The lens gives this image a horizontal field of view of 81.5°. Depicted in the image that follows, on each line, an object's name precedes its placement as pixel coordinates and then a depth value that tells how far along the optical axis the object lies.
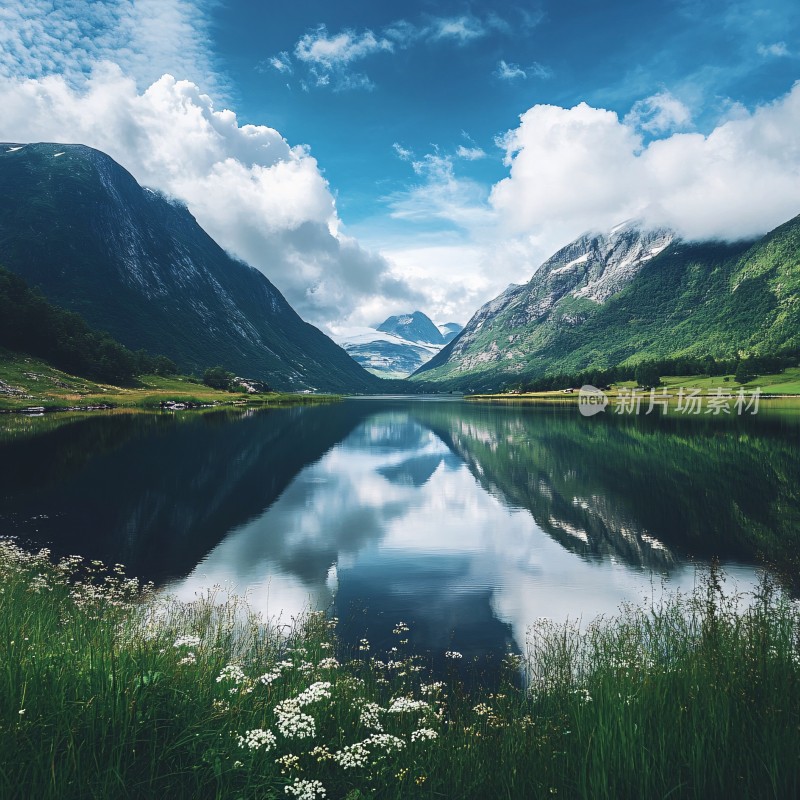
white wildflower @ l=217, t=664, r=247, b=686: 8.03
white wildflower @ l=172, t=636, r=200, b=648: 9.84
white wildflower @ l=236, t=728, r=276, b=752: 6.07
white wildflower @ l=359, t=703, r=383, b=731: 7.39
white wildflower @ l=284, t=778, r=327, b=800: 5.53
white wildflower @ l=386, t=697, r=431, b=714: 7.52
